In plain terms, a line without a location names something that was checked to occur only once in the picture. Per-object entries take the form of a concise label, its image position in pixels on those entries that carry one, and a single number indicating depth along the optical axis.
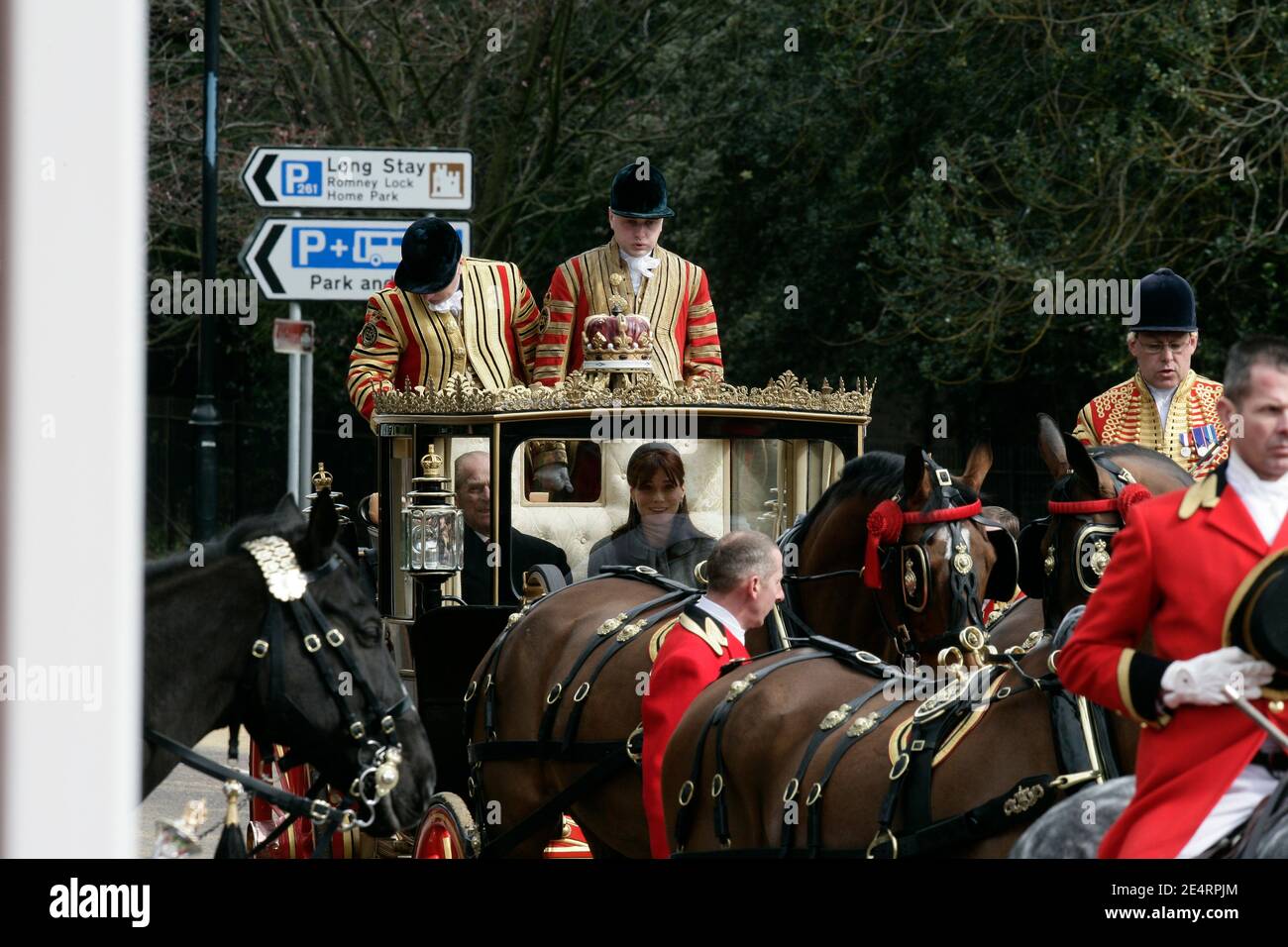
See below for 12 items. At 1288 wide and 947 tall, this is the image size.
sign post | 21.02
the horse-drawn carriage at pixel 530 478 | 13.77
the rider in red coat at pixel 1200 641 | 6.76
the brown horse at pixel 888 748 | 8.61
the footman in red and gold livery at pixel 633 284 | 15.35
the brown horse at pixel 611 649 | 12.09
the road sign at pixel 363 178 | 20.98
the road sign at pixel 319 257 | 21.25
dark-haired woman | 13.72
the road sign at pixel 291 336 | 23.45
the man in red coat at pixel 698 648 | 10.77
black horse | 8.47
